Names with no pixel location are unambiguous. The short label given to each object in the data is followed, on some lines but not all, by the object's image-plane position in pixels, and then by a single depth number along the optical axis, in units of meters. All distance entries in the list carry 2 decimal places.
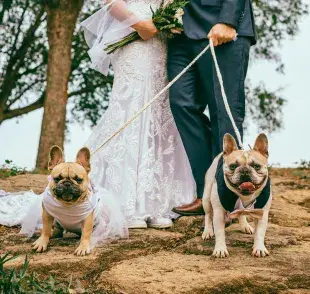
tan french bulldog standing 3.37
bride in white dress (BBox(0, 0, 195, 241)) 4.54
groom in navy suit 4.33
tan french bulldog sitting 3.50
